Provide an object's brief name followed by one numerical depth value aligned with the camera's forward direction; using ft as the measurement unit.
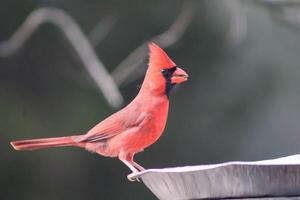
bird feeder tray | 14.56
